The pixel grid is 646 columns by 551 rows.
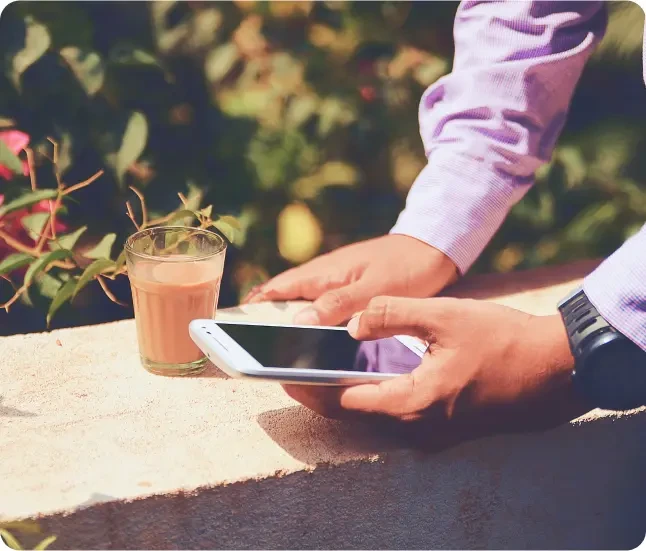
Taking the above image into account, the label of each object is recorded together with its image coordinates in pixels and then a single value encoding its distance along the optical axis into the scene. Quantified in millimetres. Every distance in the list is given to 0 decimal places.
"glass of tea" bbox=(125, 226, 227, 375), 1363
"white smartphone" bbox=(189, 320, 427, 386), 1168
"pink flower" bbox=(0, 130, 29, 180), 1794
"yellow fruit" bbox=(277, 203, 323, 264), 2135
